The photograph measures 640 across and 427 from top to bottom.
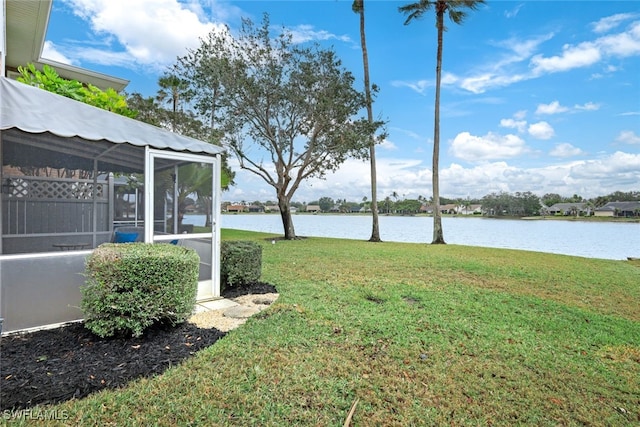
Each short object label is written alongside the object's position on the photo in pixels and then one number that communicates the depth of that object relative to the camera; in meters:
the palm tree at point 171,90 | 18.89
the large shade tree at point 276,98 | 13.76
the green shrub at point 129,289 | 3.06
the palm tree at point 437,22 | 15.32
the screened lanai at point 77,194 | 3.30
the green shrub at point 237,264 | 5.26
